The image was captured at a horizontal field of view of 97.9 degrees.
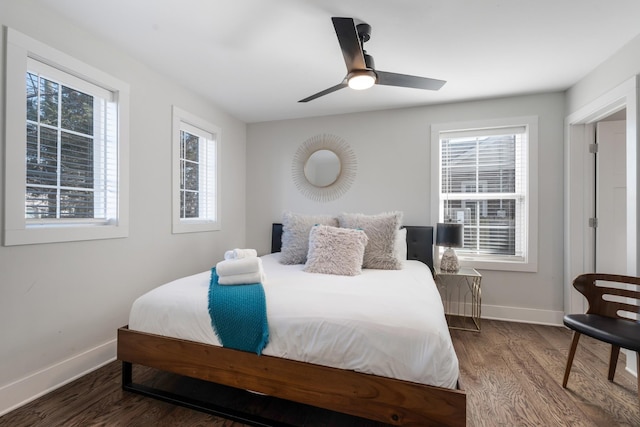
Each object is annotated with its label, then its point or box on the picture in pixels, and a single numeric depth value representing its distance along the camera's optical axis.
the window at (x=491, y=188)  2.99
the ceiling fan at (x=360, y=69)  1.47
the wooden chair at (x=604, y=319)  1.58
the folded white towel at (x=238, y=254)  2.09
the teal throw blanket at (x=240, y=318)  1.49
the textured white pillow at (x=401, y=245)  2.58
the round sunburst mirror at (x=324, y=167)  3.52
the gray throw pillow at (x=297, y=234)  2.71
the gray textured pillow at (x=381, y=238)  2.50
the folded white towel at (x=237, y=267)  1.78
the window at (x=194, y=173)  2.78
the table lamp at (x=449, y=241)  2.80
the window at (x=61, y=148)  1.63
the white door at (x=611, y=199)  2.60
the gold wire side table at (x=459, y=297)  2.96
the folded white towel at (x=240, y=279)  1.77
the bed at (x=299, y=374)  1.25
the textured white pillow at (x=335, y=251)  2.26
